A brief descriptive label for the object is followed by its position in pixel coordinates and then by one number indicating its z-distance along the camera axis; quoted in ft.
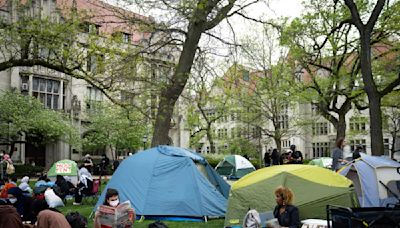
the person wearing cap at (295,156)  48.16
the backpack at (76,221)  22.43
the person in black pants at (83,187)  46.85
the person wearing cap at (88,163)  55.04
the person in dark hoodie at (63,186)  45.56
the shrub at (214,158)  114.10
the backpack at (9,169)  65.26
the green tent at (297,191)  28.19
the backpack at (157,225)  20.60
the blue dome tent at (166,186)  34.83
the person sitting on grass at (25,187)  35.73
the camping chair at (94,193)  47.23
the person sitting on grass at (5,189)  37.05
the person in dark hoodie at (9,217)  19.17
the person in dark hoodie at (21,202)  33.18
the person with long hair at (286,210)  23.49
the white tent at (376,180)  31.30
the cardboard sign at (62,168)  55.11
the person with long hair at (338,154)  38.60
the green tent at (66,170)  55.06
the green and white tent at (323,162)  85.95
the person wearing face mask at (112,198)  22.94
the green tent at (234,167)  81.51
